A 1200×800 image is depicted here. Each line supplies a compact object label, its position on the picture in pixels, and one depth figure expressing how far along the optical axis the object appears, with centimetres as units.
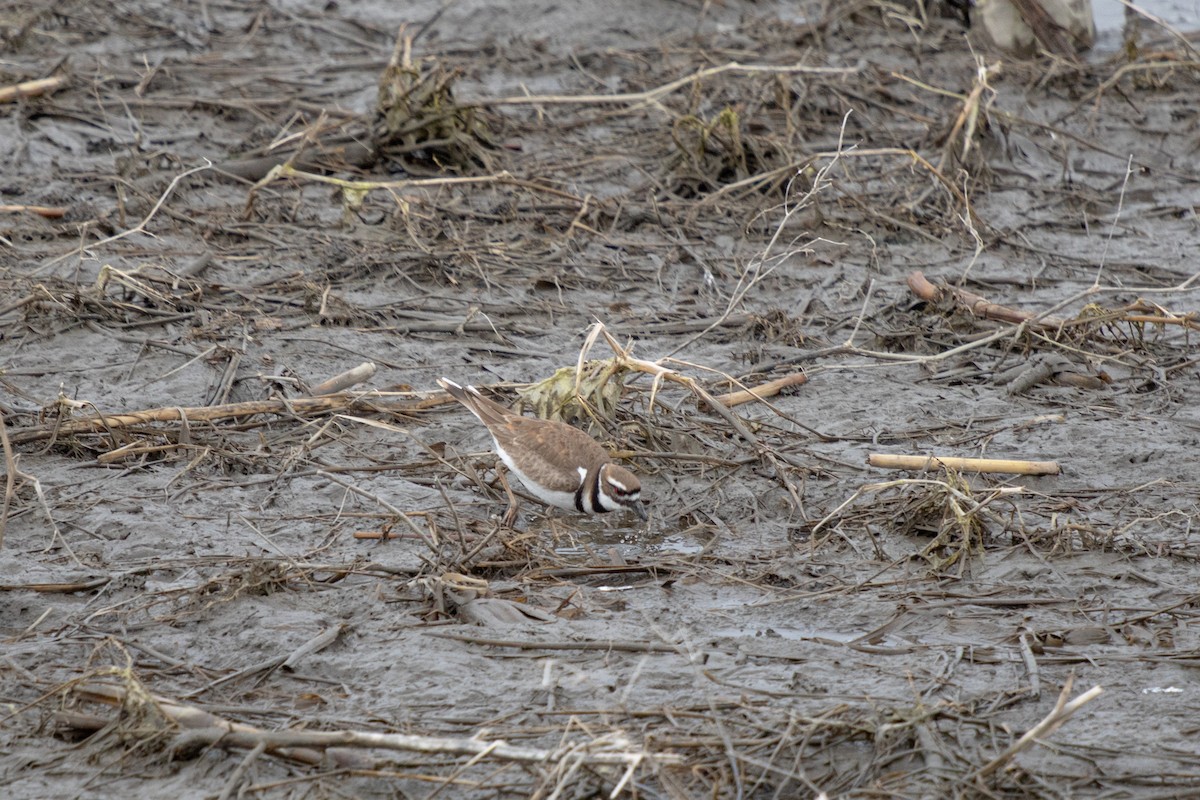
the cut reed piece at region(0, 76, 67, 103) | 2272
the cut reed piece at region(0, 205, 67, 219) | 1947
